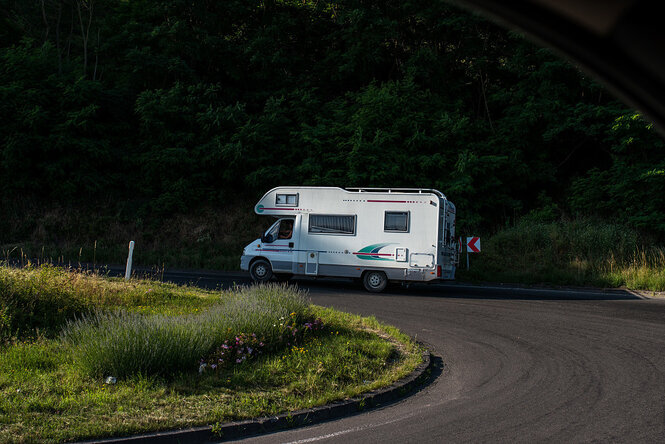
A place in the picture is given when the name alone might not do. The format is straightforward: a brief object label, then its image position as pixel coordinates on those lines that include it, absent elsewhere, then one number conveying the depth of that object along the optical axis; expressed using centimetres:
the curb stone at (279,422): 538
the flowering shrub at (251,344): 748
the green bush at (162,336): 693
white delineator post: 1592
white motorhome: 1777
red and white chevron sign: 2119
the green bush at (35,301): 906
